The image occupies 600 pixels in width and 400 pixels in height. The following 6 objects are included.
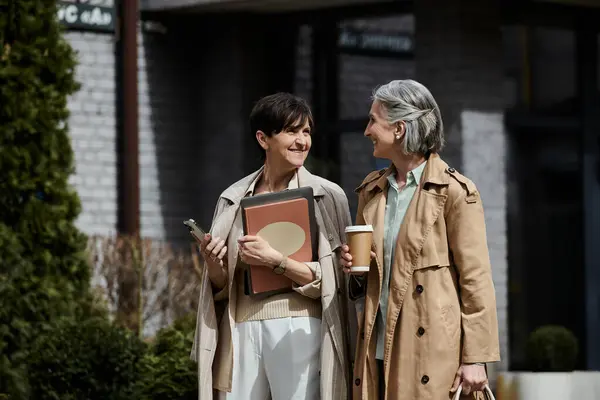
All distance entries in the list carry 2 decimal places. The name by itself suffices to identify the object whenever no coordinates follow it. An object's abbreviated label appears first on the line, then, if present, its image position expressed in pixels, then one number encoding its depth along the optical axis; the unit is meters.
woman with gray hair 6.77
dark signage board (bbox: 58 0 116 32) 16.82
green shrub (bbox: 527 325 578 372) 16.41
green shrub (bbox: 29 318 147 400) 10.68
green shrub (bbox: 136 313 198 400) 10.81
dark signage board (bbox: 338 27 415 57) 16.84
